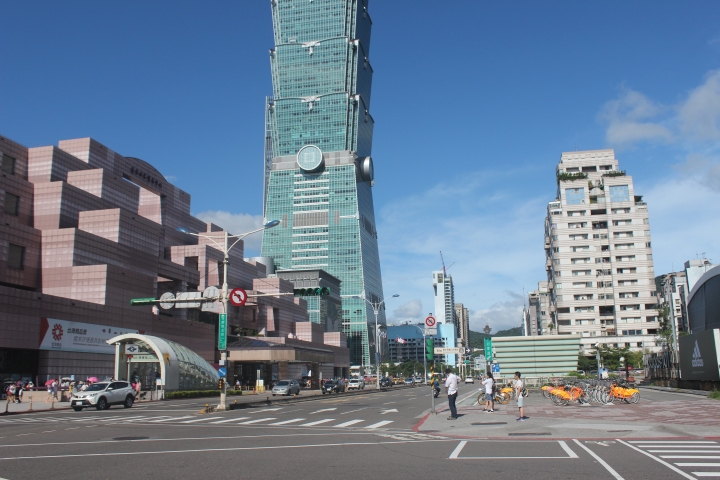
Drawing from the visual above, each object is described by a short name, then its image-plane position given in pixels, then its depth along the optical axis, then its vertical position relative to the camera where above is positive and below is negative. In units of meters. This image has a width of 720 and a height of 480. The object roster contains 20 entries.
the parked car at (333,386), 63.80 -4.87
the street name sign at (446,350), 34.75 -0.71
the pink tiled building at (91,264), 55.34 +10.40
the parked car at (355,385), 79.38 -5.76
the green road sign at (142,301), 42.92 +3.39
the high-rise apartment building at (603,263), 101.25 +12.27
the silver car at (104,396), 33.41 -2.73
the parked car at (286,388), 55.50 -4.21
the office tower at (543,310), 135.77 +6.09
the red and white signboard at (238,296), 34.06 +2.75
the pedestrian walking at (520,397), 23.08 -2.33
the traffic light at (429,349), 28.93 -0.49
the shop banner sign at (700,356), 39.88 -1.77
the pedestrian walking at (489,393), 28.17 -2.60
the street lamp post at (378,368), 79.14 -2.95
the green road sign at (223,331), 33.75 +0.78
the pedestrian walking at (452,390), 24.56 -2.11
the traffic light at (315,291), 35.66 +3.10
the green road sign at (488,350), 70.55 -1.50
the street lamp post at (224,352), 32.09 -0.39
